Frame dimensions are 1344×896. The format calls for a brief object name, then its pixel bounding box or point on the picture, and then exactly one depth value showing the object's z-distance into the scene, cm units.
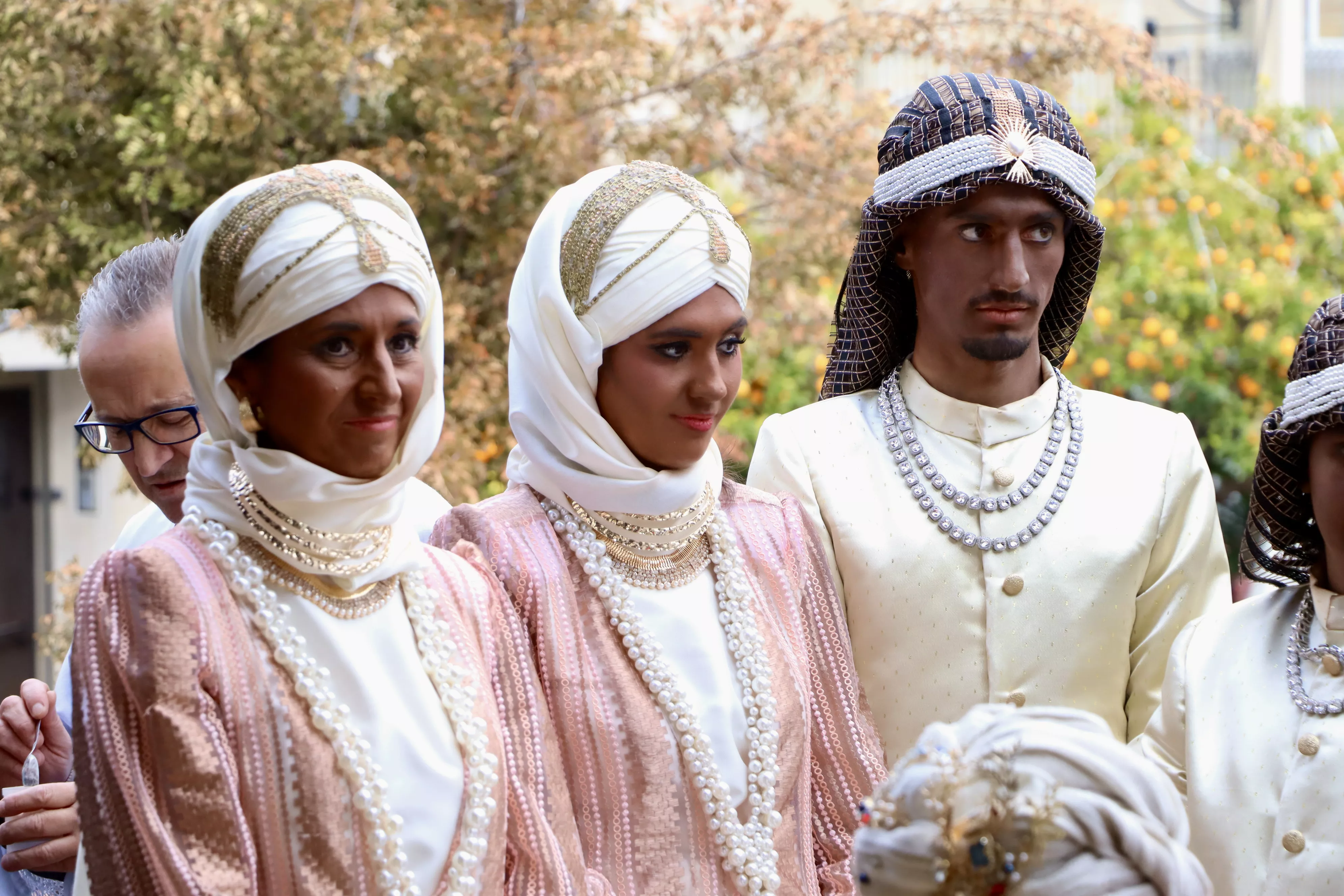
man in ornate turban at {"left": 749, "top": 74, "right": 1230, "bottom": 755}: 307
